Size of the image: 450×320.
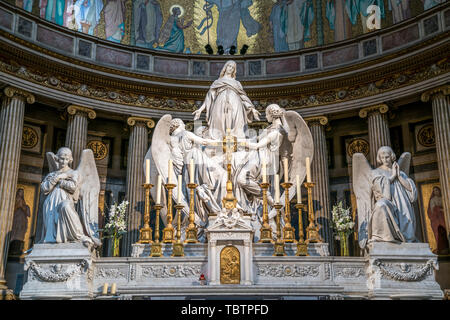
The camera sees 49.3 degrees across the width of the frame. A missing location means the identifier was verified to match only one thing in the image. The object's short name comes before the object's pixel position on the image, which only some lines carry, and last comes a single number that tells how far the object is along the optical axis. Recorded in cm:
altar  782
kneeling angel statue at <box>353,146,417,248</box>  835
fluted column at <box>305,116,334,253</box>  1783
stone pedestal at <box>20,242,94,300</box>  781
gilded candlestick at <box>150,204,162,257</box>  844
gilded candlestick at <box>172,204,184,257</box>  841
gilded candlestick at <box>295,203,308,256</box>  838
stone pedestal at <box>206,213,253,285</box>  802
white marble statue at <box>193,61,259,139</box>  1070
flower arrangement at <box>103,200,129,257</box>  1597
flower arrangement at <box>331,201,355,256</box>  1647
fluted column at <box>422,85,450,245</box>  1588
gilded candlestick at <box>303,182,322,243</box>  900
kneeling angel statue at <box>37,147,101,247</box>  841
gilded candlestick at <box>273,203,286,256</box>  838
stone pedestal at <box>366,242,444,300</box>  770
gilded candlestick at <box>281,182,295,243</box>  896
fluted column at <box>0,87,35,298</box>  1531
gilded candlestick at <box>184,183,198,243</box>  886
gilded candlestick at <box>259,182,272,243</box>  886
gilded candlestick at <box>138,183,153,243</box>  896
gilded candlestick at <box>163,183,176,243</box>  891
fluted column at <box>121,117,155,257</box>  1762
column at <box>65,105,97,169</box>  1791
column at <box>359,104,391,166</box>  1800
